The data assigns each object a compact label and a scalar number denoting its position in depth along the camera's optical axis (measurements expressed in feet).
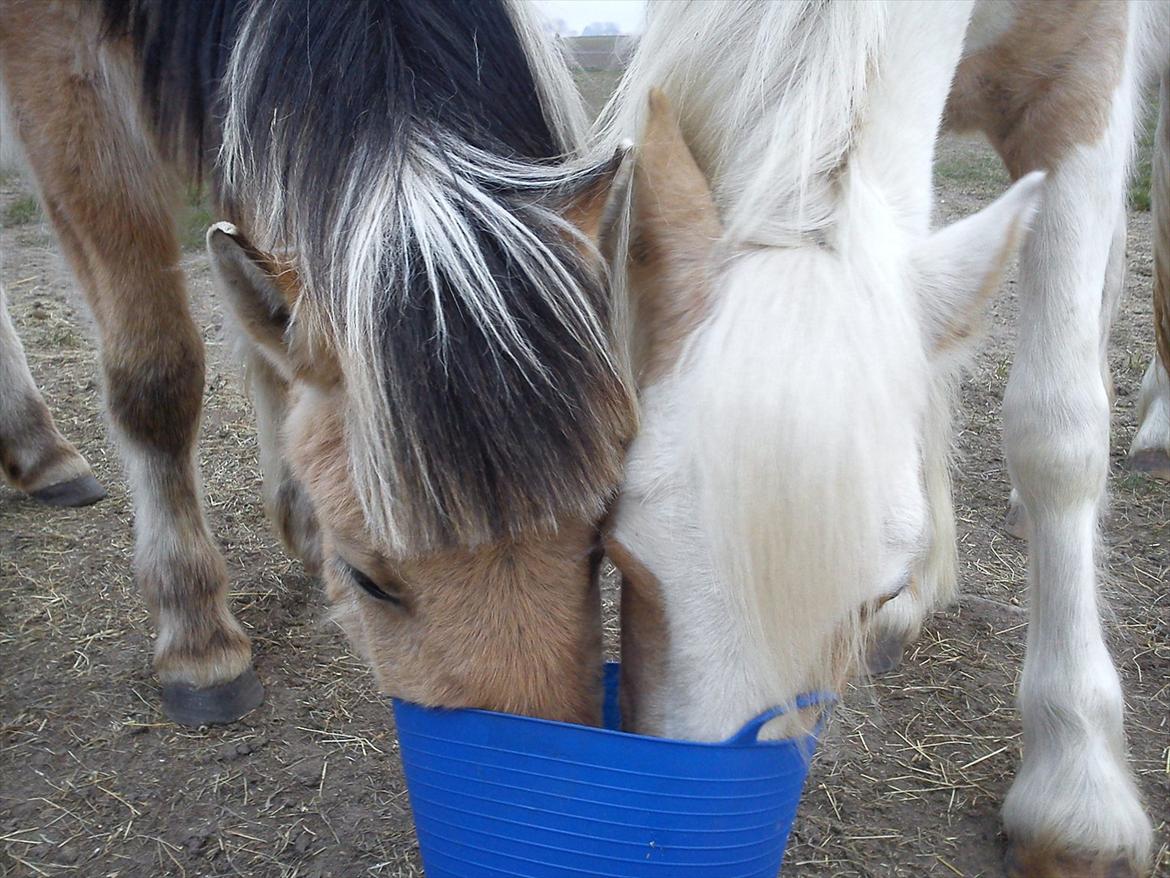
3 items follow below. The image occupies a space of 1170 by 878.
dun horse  3.96
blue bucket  3.92
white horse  3.59
